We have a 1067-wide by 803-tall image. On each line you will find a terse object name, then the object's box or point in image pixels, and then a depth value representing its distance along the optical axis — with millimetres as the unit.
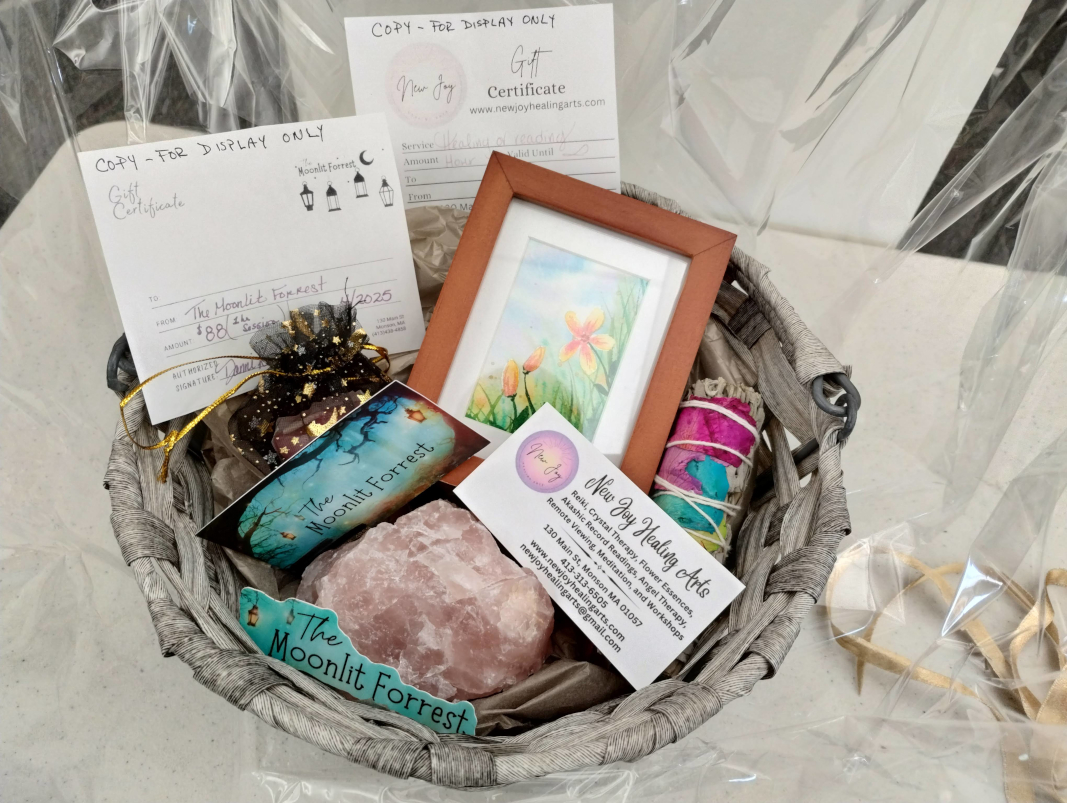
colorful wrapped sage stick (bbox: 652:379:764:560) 714
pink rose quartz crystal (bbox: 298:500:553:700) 640
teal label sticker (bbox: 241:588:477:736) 595
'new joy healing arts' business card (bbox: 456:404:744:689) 652
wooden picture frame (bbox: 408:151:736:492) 766
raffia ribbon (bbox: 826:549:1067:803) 694
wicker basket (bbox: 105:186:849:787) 537
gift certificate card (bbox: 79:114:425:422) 698
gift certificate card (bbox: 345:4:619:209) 811
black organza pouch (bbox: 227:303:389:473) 720
